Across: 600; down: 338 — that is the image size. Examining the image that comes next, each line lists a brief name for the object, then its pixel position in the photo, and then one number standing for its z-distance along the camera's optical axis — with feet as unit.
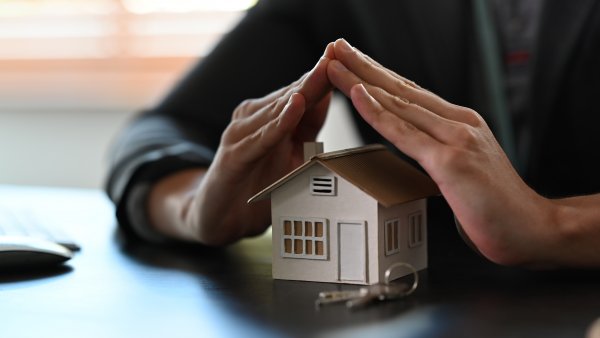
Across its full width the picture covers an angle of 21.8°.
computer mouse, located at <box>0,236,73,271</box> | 3.59
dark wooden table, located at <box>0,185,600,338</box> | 2.97
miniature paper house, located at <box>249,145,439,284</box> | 3.23
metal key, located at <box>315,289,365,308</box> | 3.12
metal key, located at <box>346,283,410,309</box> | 3.10
